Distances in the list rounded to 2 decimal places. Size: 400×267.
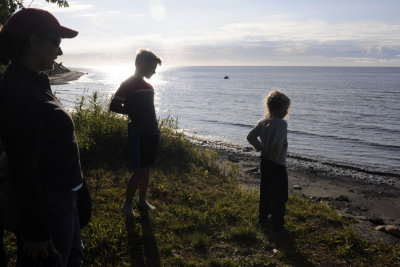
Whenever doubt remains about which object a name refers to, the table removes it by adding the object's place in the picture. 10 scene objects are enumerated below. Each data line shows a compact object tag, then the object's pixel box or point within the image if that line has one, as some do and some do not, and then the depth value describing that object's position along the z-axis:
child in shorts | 4.76
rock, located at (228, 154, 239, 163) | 14.50
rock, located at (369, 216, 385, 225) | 6.86
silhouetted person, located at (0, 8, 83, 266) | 1.65
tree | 8.66
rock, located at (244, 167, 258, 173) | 12.03
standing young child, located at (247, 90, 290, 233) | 4.75
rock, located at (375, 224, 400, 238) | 5.79
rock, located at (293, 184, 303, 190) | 10.91
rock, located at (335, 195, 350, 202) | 9.85
